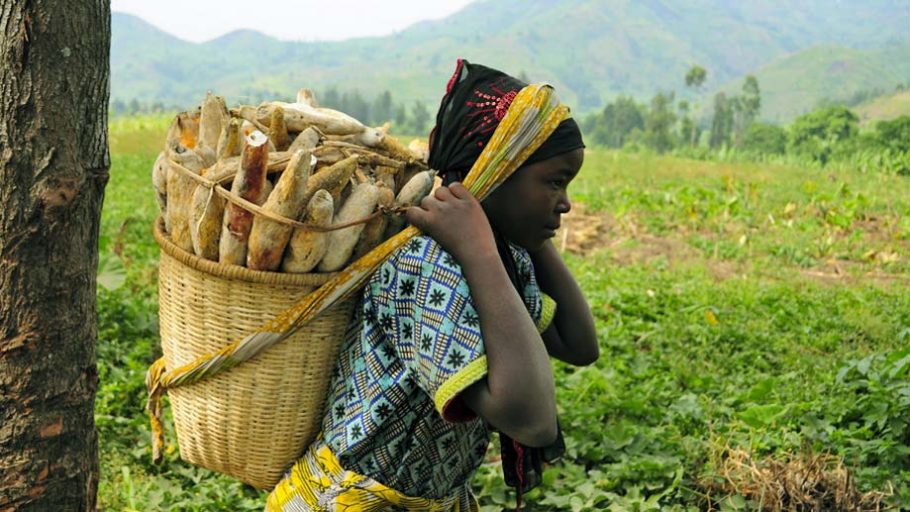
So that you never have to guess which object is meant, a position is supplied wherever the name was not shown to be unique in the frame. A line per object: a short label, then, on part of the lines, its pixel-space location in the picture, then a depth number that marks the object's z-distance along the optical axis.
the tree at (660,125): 55.58
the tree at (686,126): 45.91
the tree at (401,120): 79.43
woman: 1.82
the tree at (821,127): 36.55
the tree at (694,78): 46.38
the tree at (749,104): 59.50
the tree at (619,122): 79.08
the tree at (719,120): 61.13
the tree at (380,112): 92.70
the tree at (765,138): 53.62
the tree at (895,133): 25.47
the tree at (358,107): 93.64
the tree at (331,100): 103.14
